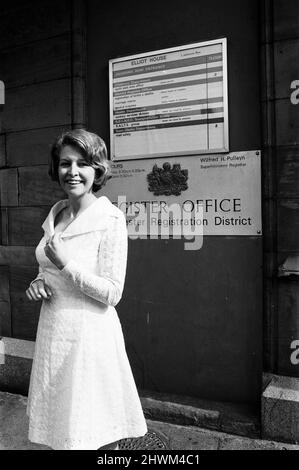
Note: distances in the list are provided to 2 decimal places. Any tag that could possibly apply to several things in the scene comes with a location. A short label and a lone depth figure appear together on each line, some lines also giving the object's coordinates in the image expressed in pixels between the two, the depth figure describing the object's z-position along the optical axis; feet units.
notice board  10.71
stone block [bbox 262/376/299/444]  9.45
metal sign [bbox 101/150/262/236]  10.53
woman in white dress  6.20
